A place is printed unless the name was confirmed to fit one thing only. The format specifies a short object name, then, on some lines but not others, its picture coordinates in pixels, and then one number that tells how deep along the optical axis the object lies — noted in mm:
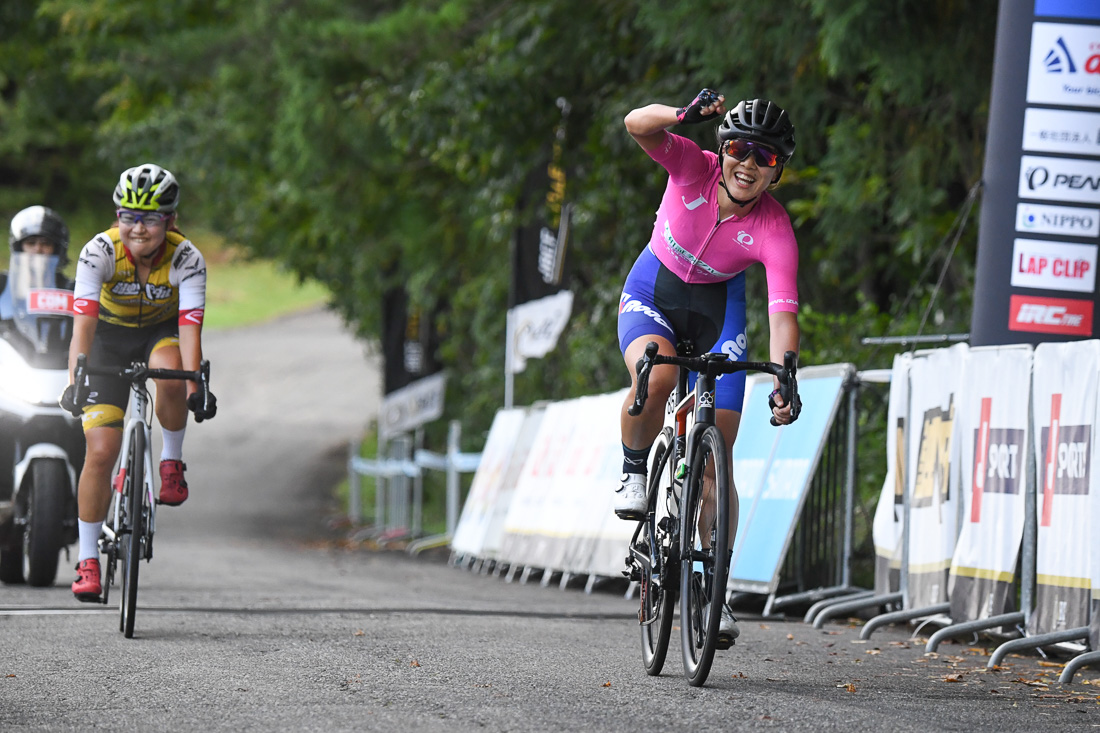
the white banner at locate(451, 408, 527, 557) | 32062
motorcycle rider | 20734
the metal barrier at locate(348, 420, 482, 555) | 39562
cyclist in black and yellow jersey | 15625
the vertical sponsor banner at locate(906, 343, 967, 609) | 16562
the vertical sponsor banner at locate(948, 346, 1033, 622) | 15328
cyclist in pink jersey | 12008
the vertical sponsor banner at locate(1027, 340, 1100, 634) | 14141
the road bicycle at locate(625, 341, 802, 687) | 11273
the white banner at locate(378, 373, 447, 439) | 47187
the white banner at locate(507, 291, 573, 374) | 34187
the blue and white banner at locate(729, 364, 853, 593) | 19125
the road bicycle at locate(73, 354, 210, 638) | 14664
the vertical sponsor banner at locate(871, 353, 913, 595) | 17859
